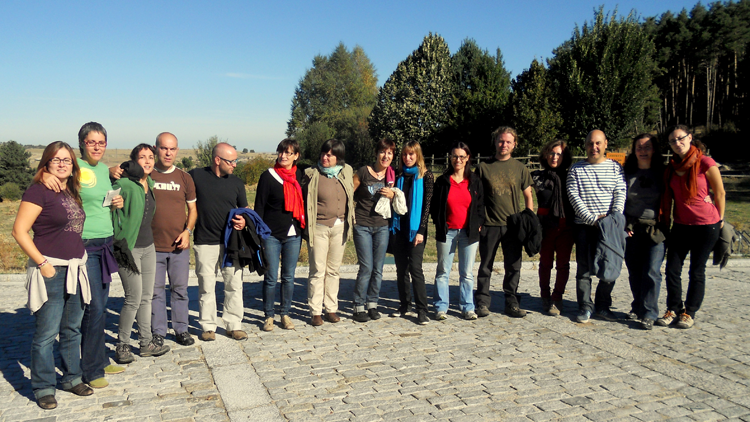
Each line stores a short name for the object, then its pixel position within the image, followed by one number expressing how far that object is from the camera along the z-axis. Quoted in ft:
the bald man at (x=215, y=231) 18.03
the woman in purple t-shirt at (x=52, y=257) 12.65
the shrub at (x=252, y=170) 117.39
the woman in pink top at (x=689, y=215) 19.27
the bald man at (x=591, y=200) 20.27
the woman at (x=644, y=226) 19.92
